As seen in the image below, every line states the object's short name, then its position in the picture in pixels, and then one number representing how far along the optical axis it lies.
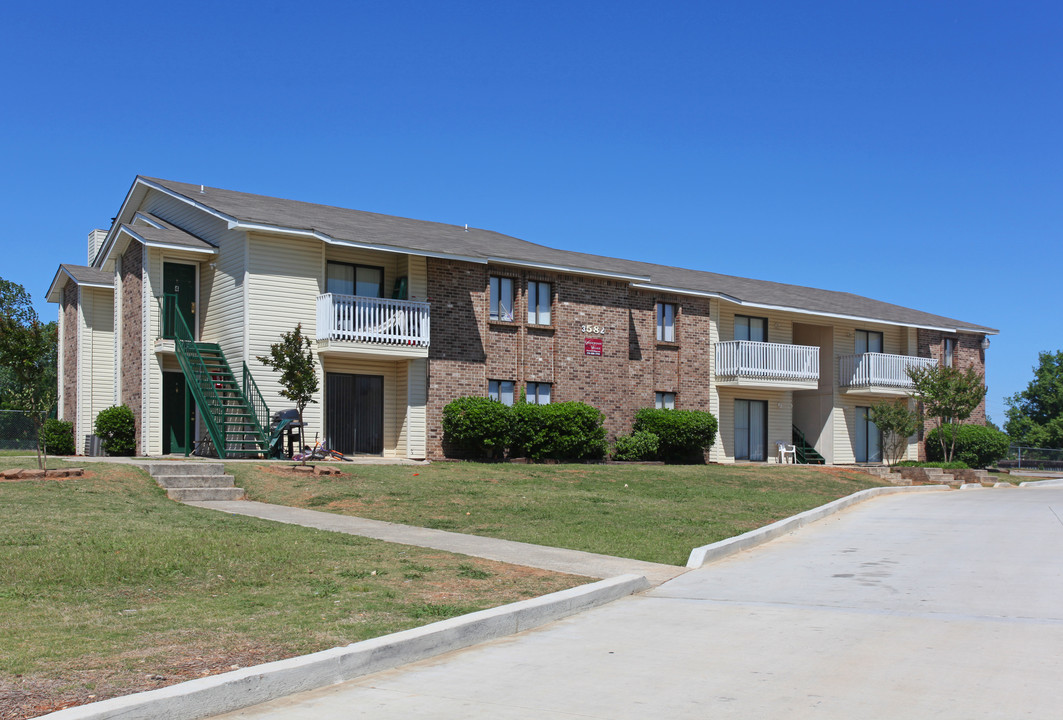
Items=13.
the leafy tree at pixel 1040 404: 73.50
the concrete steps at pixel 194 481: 16.88
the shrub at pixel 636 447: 29.59
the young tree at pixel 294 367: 20.58
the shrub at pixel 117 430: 26.28
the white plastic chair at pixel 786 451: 35.38
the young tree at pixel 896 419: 35.81
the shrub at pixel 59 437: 30.53
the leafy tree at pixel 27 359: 17.92
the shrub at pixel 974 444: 38.28
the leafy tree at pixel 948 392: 33.47
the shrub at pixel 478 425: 25.89
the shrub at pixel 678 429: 30.16
